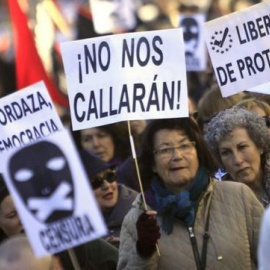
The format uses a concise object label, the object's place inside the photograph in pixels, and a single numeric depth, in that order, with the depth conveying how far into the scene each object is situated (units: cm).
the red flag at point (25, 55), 1533
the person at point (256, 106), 1169
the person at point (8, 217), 1014
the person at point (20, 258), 779
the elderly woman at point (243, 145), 1068
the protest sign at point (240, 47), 1092
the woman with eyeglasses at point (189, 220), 925
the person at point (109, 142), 1366
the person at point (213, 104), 1273
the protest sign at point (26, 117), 931
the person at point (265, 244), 632
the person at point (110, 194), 1132
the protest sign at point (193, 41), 1879
